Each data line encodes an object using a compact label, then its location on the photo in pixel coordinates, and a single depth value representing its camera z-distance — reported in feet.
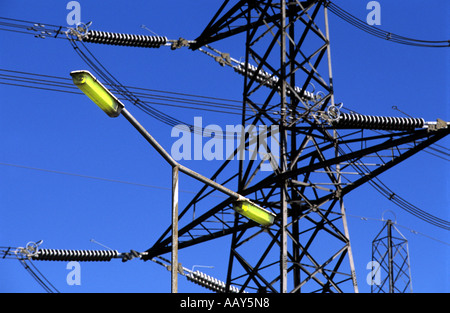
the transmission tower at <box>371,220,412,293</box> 157.99
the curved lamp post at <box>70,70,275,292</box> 55.67
